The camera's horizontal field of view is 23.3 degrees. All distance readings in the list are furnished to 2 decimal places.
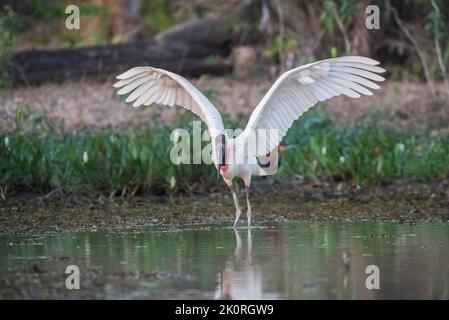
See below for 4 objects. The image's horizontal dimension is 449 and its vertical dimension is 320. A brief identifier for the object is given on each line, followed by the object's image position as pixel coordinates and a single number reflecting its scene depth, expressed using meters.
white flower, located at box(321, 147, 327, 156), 12.60
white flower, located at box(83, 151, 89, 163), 11.82
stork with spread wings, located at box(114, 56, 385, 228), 10.02
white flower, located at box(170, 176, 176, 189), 11.74
